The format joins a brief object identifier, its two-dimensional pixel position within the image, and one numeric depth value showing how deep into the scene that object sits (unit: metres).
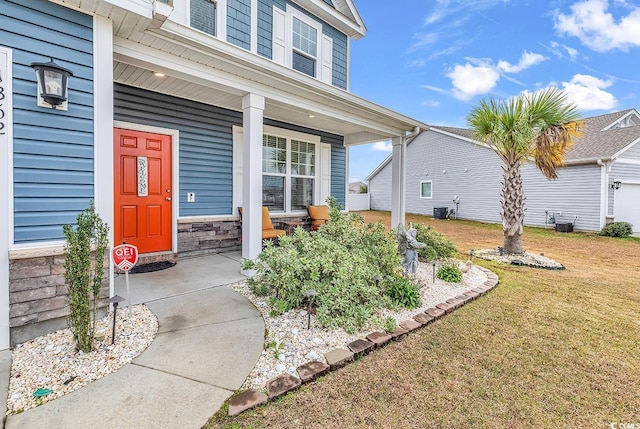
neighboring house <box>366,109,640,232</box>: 10.75
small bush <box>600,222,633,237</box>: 10.05
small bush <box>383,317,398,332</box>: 2.81
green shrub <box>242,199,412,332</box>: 2.91
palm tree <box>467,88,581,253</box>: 6.02
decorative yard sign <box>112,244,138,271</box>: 2.71
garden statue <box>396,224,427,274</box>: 4.09
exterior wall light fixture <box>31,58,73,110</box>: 2.40
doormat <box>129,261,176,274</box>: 4.37
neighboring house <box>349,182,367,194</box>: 28.95
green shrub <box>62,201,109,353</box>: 2.20
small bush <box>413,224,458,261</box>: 5.30
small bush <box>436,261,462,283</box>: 4.39
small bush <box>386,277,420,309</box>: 3.43
